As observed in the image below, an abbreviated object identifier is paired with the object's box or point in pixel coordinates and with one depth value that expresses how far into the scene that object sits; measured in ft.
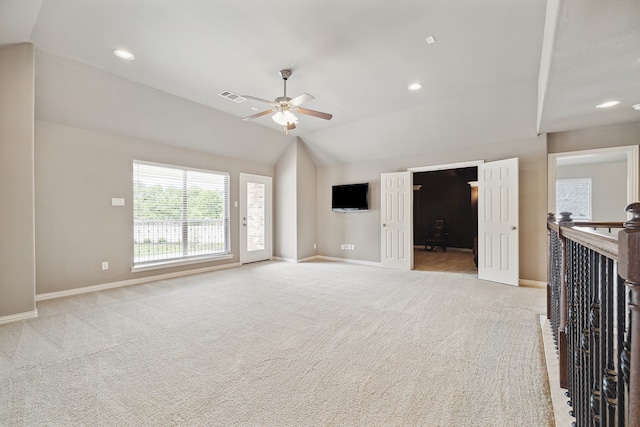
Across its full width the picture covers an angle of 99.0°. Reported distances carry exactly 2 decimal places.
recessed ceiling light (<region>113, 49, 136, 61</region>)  10.42
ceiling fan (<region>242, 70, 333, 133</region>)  10.87
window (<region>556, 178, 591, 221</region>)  24.97
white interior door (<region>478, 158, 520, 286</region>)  14.98
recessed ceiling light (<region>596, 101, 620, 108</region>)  10.80
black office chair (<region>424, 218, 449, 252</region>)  28.71
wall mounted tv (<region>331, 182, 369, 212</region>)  21.38
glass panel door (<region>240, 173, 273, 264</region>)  21.12
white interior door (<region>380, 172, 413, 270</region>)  19.29
